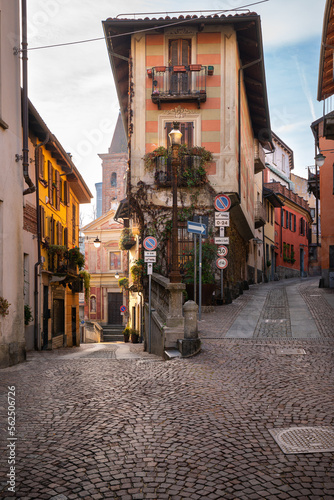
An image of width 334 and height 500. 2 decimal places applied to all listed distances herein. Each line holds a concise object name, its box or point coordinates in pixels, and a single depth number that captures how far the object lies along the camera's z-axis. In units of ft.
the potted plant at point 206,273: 59.82
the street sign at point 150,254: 45.54
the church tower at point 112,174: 249.34
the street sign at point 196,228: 45.65
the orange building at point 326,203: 88.00
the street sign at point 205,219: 65.21
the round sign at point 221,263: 59.57
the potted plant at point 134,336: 88.29
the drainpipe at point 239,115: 72.38
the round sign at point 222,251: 59.67
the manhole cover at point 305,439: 15.55
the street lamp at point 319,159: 77.46
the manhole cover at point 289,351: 32.38
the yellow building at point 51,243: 57.93
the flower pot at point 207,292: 59.31
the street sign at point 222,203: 56.08
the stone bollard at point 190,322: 33.14
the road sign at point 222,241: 56.36
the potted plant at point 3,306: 33.40
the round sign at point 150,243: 45.19
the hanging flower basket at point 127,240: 96.37
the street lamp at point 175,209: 39.04
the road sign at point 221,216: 55.88
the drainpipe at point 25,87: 37.11
